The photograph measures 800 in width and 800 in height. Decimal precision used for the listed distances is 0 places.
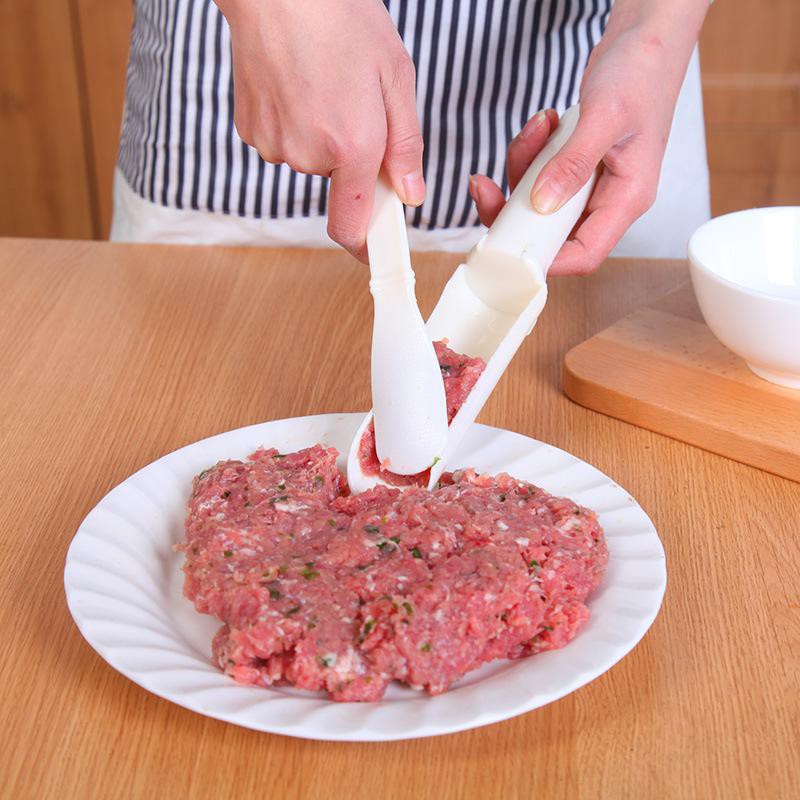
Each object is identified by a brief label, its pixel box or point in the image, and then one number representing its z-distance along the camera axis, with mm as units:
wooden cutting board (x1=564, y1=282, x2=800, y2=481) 1087
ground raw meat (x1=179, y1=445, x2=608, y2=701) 748
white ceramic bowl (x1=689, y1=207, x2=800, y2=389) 1084
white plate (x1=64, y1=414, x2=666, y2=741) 708
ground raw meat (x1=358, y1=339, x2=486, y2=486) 962
